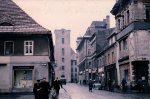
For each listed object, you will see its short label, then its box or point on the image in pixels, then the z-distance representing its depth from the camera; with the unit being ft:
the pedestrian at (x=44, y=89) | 54.60
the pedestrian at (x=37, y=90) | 55.29
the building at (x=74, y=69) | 408.67
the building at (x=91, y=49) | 236.02
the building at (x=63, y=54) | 375.25
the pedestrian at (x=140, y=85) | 109.70
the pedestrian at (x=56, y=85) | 87.92
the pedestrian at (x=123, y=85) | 123.44
